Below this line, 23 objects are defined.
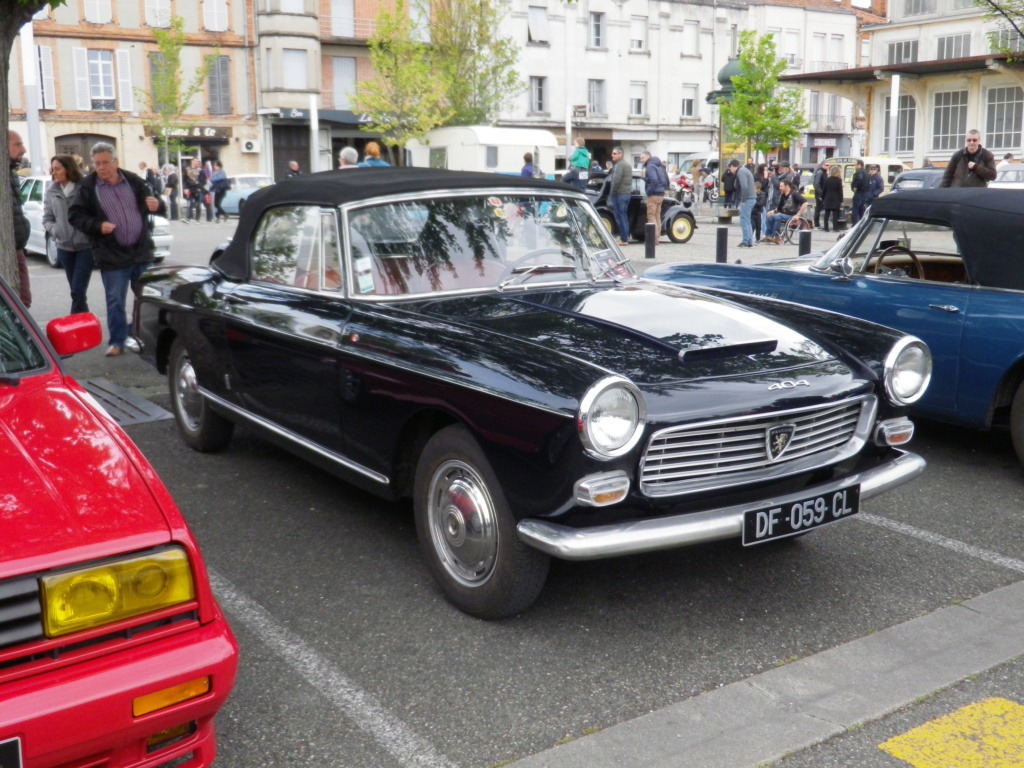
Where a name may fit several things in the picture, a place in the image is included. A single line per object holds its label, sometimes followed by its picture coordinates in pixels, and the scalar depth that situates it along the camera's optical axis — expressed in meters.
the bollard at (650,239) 15.43
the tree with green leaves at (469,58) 41.91
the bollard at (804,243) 13.09
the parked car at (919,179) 24.61
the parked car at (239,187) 31.05
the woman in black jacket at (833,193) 23.95
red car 2.16
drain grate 6.74
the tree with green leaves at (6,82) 7.43
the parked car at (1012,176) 22.09
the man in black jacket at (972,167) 11.84
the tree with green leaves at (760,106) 33.03
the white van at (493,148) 34.00
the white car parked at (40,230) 16.22
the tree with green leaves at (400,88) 39.91
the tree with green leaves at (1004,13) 17.16
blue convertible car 5.39
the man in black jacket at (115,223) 8.37
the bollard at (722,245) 13.55
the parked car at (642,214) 20.19
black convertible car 3.34
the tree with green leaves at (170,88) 39.00
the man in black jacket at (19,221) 9.05
